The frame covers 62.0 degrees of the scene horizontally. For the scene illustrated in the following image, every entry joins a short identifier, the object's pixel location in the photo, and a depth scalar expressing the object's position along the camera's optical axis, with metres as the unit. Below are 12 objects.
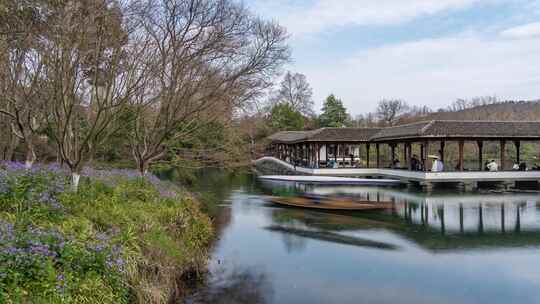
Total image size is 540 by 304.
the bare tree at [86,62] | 7.00
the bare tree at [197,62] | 9.66
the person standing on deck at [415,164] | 24.53
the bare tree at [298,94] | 59.06
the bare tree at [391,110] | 64.50
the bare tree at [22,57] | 7.62
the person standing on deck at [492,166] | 23.41
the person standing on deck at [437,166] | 22.47
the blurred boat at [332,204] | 15.09
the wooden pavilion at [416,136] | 23.00
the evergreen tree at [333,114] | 48.59
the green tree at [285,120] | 49.26
